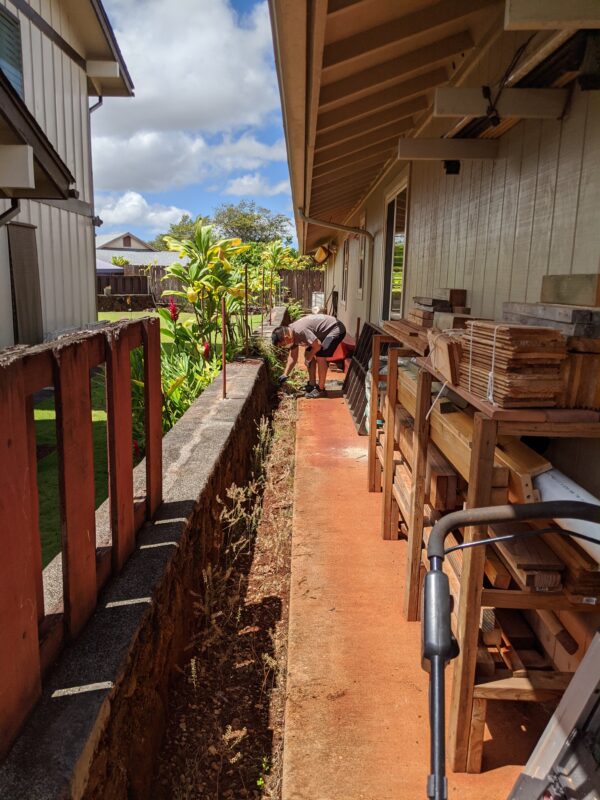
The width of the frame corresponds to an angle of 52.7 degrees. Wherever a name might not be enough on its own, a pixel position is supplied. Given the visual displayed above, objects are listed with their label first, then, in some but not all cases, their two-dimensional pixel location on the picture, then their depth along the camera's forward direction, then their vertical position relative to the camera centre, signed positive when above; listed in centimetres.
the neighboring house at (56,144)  798 +214
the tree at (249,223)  6819 +687
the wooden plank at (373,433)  494 -117
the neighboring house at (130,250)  5660 +321
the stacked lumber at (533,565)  198 -89
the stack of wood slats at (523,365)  175 -22
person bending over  894 -79
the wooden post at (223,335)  591 -51
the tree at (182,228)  8256 +748
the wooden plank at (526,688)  217 -140
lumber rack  184 -97
